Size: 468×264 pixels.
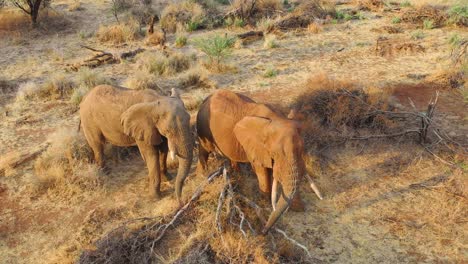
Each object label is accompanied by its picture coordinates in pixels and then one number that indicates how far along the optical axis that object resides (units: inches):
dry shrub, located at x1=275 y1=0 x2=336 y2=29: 599.5
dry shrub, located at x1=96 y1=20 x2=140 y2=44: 547.8
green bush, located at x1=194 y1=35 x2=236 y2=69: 453.4
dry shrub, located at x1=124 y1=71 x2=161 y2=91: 395.2
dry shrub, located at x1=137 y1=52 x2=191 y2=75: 440.7
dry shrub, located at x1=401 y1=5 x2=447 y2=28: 583.6
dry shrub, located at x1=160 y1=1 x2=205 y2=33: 605.9
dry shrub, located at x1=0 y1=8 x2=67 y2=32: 598.5
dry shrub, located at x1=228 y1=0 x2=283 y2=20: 633.0
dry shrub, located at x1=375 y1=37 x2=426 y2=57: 482.3
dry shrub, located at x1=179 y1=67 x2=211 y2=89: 411.8
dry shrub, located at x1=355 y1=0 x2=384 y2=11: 679.7
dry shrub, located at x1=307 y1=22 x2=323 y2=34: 577.3
